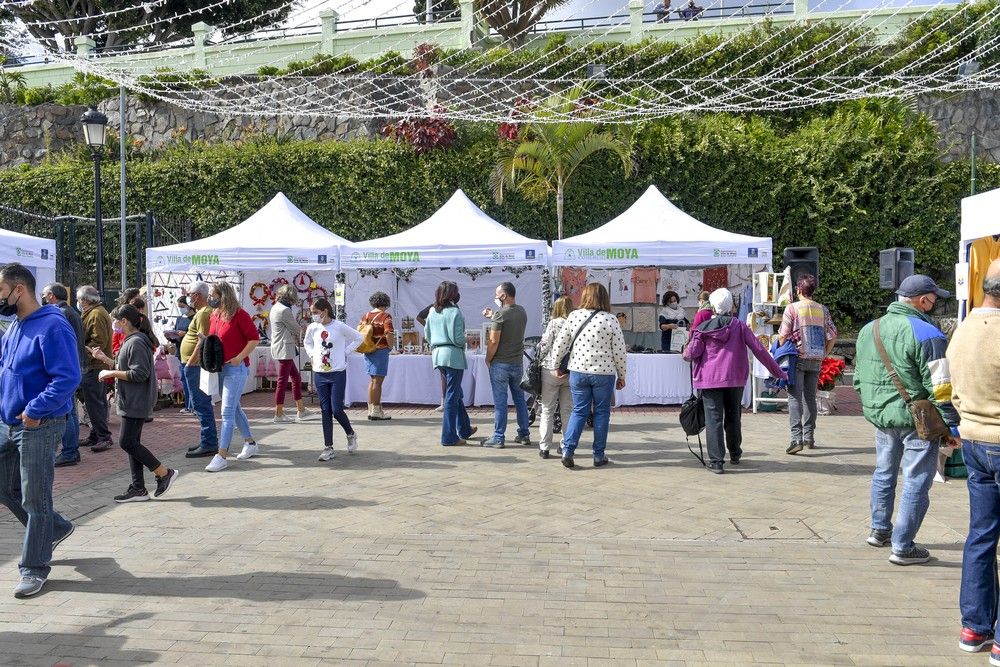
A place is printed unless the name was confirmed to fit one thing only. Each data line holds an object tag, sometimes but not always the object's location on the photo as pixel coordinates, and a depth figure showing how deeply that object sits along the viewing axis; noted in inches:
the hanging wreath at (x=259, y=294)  583.2
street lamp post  474.3
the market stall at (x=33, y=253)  375.6
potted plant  447.8
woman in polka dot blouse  308.3
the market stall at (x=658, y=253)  460.1
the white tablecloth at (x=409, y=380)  490.6
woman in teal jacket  357.7
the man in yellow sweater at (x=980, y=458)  146.2
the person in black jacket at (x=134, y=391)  255.1
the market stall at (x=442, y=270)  470.0
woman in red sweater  307.9
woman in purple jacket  302.8
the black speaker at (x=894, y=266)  446.3
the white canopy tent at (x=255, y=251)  484.4
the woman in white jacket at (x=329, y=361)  325.4
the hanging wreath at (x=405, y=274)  551.6
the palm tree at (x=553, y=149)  671.8
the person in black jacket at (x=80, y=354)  311.9
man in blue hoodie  178.5
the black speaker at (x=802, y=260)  512.7
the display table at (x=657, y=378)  481.1
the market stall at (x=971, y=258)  293.0
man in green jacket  187.5
